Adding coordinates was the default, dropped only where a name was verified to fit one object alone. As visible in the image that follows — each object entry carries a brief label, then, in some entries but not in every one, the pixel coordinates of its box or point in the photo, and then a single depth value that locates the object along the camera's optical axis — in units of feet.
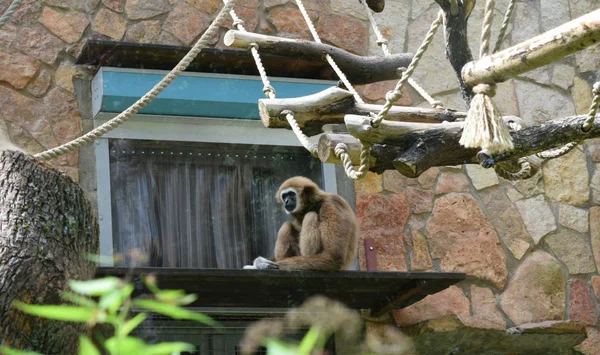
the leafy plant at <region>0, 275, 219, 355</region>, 8.71
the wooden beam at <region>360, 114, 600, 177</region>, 28.89
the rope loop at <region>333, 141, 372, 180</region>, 30.45
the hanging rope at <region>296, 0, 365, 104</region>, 34.86
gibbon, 45.91
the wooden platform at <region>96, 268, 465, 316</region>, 40.68
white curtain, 49.52
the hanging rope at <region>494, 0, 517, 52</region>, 27.96
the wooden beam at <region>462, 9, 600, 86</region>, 23.85
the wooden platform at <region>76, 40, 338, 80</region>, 48.44
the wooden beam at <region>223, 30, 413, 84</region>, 39.45
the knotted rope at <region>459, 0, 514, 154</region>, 26.12
